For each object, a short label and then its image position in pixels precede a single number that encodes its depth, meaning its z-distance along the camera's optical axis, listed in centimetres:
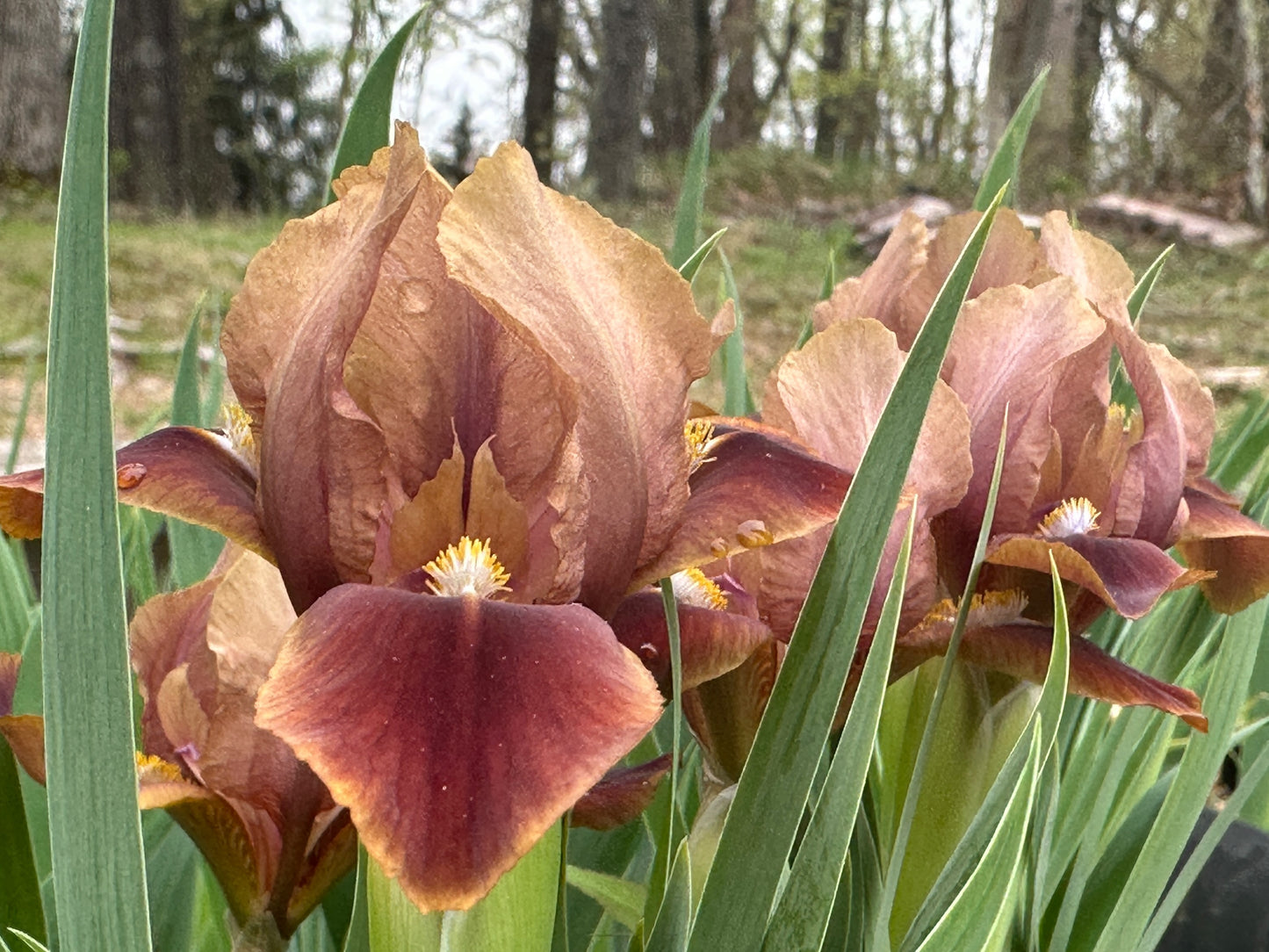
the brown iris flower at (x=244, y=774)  44
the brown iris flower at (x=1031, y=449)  48
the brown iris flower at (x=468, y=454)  33
